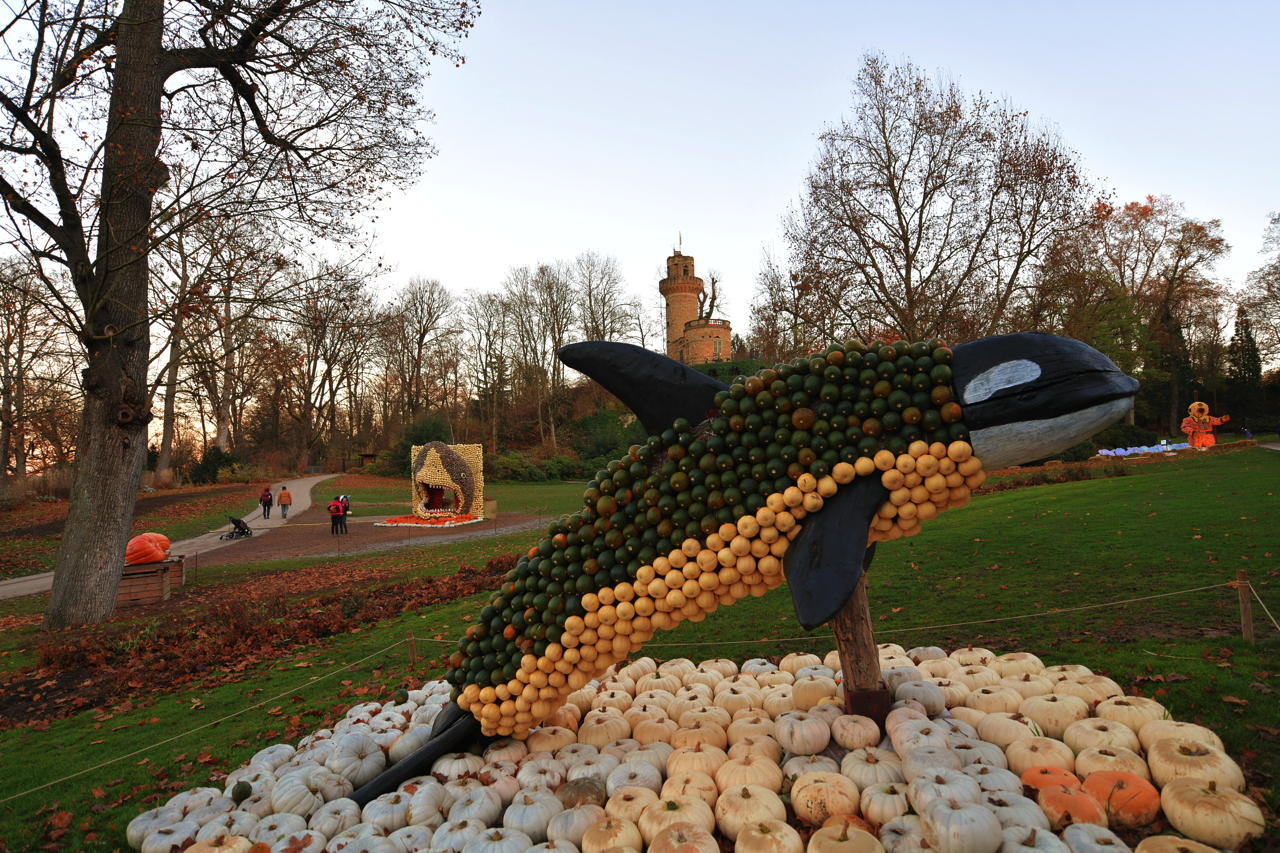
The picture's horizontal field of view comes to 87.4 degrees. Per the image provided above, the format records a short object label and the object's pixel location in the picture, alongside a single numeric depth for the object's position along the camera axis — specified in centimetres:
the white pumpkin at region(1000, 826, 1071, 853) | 305
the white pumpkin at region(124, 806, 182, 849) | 404
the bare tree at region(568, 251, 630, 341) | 5559
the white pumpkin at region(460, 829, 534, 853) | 355
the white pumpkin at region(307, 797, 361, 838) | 396
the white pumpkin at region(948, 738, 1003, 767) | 394
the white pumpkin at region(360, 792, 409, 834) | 397
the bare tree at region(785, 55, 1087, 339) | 2191
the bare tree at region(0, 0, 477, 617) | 973
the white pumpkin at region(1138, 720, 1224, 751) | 387
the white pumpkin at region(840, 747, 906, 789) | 387
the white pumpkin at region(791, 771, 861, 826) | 367
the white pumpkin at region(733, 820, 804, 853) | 333
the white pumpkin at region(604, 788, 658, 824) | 377
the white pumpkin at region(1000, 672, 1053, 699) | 477
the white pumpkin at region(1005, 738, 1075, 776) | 388
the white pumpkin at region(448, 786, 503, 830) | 392
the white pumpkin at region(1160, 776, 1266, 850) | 313
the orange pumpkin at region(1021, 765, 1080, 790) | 362
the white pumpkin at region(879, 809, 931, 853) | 321
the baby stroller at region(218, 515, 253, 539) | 2295
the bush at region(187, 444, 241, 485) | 3862
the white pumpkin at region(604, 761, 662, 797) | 412
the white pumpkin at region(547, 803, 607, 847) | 371
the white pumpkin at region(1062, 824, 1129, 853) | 306
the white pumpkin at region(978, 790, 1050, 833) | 330
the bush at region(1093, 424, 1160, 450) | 3594
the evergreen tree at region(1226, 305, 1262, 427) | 4316
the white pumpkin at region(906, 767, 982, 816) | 343
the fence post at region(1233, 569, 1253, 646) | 574
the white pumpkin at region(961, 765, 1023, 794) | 362
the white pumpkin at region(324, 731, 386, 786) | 461
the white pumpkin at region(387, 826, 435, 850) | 370
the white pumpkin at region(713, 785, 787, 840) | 362
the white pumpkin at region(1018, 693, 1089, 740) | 432
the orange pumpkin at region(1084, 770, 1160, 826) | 344
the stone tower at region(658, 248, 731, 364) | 5600
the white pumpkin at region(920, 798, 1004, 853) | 312
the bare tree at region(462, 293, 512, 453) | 5544
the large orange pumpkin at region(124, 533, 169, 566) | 1327
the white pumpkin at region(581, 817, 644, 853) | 352
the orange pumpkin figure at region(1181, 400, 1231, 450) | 3003
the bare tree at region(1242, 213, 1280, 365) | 3678
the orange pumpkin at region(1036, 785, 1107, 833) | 337
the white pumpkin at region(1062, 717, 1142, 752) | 398
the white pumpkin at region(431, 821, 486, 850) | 369
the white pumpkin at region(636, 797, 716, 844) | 361
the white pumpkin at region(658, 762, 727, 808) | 392
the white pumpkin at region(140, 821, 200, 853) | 387
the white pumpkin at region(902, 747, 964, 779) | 378
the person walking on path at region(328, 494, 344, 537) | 2294
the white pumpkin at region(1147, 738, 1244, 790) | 352
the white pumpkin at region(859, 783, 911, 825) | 354
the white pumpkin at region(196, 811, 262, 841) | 388
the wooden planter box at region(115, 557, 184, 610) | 1246
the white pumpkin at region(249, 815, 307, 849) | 381
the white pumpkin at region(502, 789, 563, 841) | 382
